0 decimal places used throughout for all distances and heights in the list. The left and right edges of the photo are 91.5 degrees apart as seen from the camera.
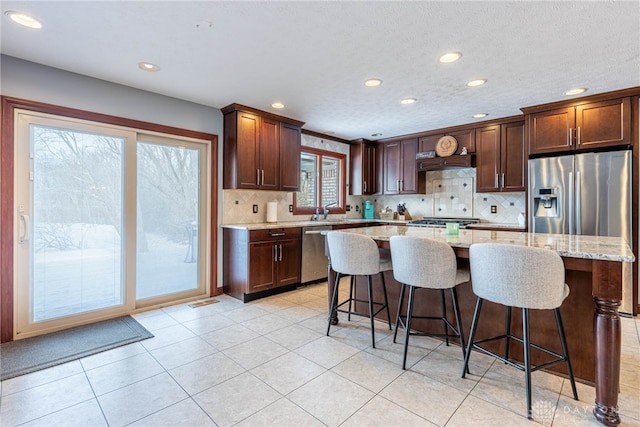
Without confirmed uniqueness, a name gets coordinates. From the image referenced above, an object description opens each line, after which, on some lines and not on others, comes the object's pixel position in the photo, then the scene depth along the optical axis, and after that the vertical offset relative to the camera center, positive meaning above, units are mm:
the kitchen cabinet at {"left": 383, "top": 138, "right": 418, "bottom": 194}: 5402 +834
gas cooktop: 4798 -143
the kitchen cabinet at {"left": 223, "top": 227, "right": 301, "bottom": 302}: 3779 -617
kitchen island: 1672 -609
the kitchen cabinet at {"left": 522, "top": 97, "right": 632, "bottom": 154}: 3379 +1010
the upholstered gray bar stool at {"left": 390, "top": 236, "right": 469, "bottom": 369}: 2141 -376
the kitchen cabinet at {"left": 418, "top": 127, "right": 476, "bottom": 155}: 4754 +1185
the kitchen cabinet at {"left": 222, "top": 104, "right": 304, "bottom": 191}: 3926 +846
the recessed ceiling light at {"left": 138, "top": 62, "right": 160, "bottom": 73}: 2736 +1308
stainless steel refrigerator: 3344 +197
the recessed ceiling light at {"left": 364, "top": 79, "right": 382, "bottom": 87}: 3076 +1314
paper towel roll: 4523 +28
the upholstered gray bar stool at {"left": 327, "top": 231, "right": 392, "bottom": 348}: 2578 -370
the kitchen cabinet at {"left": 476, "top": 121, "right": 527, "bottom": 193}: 4320 +791
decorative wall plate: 4895 +1069
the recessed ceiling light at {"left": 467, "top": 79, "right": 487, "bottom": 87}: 3053 +1302
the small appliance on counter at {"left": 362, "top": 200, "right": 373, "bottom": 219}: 6184 +58
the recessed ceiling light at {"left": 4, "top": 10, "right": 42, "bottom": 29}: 2018 +1292
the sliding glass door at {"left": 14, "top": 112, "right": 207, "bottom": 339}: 2764 -82
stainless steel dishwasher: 4402 -637
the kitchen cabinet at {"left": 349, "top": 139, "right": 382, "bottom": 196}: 5824 +861
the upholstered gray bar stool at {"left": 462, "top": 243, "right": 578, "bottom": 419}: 1718 -386
